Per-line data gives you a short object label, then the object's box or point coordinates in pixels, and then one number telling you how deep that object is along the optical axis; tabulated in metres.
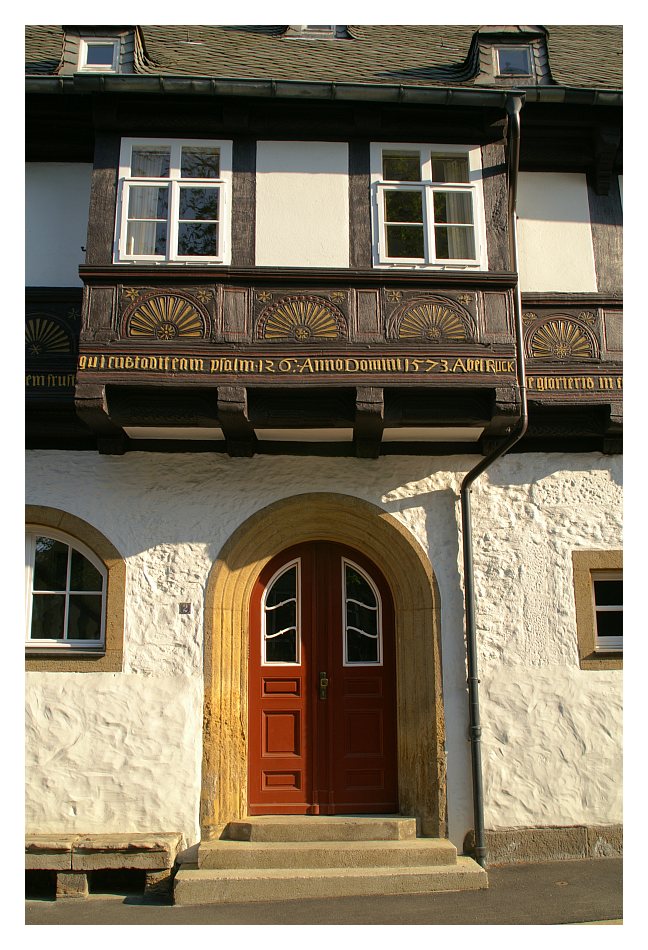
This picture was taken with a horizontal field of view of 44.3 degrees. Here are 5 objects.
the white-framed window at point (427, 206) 7.46
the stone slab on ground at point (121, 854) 6.48
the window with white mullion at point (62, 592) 7.52
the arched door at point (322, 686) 7.54
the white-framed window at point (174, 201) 7.36
